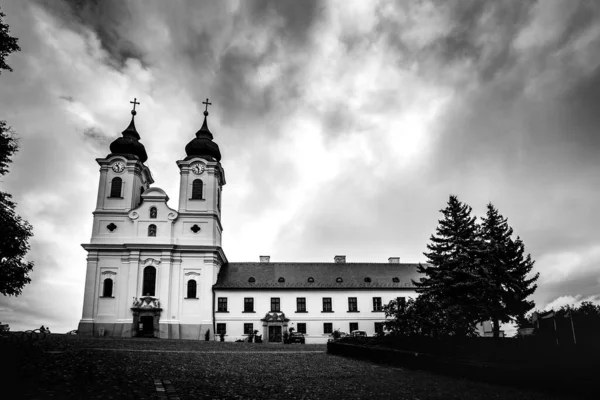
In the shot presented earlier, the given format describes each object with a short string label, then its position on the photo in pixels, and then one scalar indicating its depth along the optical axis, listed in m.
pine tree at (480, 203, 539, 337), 30.44
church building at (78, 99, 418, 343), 42.09
